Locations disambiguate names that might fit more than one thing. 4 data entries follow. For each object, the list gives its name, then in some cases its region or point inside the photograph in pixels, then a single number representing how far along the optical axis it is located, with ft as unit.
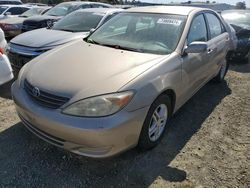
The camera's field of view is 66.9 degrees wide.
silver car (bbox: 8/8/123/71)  11.96
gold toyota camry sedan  5.88
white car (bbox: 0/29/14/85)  9.41
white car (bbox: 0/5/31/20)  27.80
